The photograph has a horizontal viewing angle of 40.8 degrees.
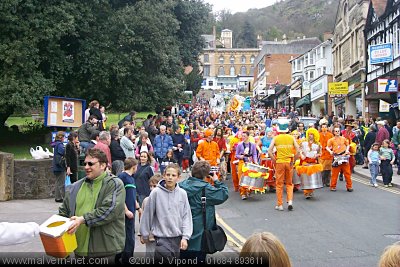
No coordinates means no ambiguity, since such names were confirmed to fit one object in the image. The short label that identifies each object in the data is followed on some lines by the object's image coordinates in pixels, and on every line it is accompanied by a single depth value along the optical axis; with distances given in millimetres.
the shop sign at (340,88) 37188
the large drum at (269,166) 15447
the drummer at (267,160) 15484
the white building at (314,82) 48906
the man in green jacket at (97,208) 5520
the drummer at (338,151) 15156
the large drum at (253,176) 13961
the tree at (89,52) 22750
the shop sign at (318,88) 48244
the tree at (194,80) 76312
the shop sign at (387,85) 27844
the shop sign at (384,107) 28438
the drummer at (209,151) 15297
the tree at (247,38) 159625
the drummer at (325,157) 15984
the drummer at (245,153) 14805
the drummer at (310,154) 13922
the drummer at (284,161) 12461
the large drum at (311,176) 13859
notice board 17359
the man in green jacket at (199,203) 6625
